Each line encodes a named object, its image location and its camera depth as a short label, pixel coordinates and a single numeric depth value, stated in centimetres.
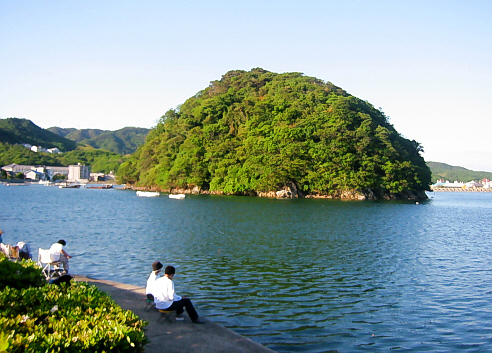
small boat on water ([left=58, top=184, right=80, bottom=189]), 14046
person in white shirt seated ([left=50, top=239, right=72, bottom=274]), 1286
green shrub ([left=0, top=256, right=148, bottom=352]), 531
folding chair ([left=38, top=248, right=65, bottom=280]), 1275
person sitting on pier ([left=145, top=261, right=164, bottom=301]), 994
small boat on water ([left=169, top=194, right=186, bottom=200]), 6978
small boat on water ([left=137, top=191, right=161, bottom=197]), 7672
